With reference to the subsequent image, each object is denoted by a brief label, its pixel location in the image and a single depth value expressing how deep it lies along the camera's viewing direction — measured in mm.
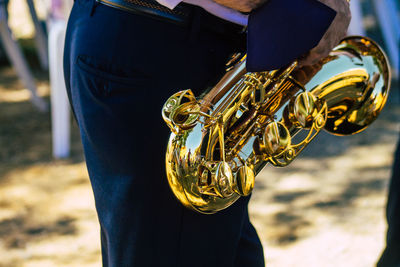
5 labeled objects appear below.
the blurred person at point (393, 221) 3844
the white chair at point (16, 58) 8078
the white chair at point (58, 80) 6773
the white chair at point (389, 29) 9539
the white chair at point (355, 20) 8398
